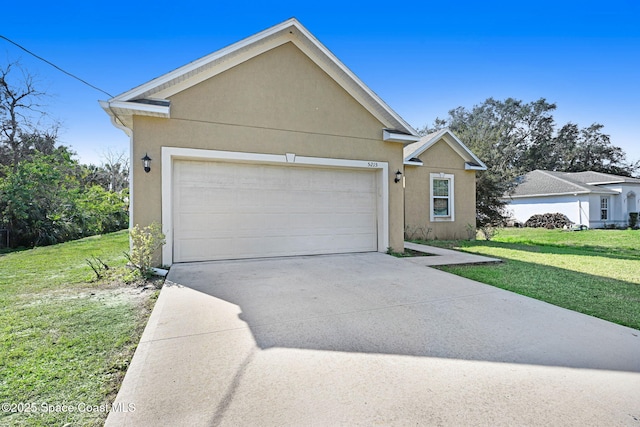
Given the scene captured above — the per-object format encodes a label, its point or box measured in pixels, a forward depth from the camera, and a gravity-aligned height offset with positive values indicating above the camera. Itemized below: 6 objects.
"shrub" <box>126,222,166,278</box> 5.99 -0.65
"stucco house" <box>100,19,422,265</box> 6.71 +1.36
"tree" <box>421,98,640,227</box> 37.78 +8.67
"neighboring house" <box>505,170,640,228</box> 22.18 +0.87
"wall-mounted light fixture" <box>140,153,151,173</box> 6.53 +0.99
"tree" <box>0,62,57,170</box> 18.81 +6.00
